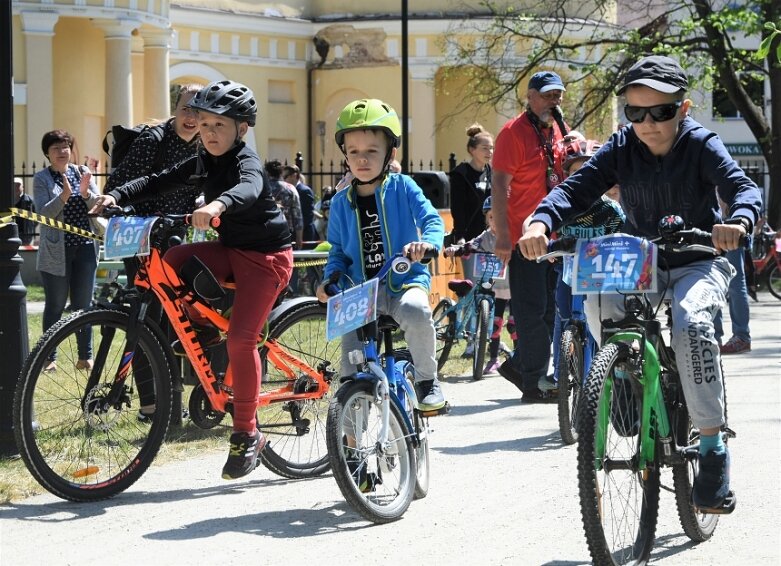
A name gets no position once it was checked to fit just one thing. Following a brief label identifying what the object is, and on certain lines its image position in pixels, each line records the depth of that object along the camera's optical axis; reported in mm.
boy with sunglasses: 9004
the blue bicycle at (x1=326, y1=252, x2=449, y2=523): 10169
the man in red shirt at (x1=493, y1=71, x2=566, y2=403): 15849
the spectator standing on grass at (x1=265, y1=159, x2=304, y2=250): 31829
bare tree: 41959
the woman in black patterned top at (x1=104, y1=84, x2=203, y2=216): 14619
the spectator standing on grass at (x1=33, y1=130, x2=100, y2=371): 19592
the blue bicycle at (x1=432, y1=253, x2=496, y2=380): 19775
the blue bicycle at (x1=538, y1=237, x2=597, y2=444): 13951
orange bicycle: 11098
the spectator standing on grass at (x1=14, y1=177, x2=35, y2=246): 36854
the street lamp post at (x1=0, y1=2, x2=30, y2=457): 12813
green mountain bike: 8448
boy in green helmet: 10915
